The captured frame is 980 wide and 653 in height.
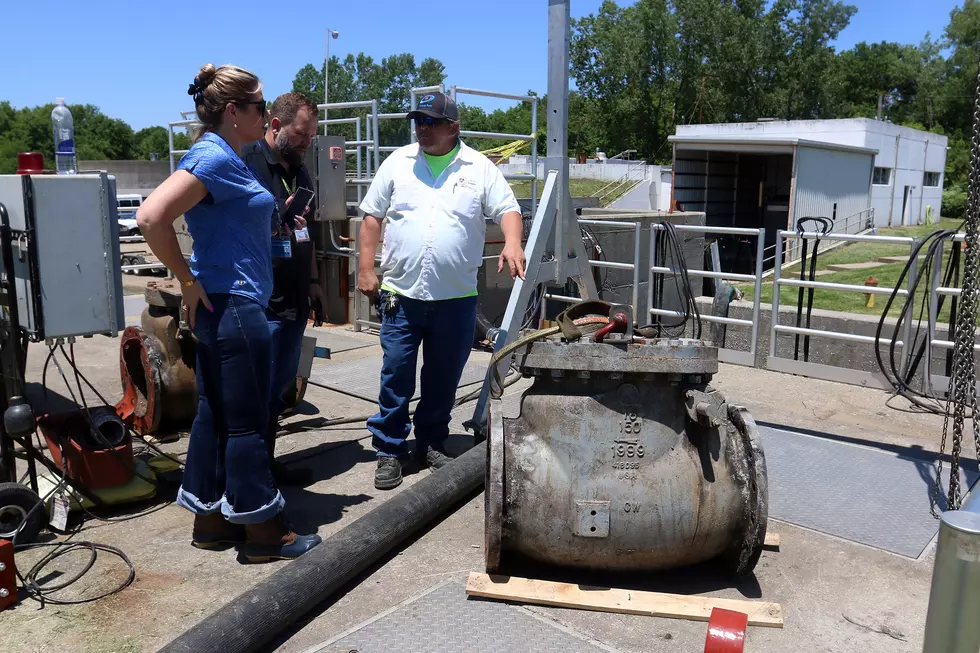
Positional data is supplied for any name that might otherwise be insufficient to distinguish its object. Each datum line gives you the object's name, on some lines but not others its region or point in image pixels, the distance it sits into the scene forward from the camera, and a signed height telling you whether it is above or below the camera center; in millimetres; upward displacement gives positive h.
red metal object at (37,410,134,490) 3568 -1179
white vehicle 27250 -433
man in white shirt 3936 -253
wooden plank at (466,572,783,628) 2789 -1425
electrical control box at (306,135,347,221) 7715 +265
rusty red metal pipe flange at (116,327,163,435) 4652 -1133
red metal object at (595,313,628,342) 3014 -469
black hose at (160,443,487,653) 2471 -1329
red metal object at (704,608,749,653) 1964 -1068
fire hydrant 12200 -1437
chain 2947 -398
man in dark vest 3768 -192
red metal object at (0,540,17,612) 2785 -1345
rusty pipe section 4676 -1009
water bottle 3562 +248
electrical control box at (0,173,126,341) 3234 -236
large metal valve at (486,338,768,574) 2830 -962
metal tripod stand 4641 -151
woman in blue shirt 2846 -362
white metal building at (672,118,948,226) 31688 +2451
